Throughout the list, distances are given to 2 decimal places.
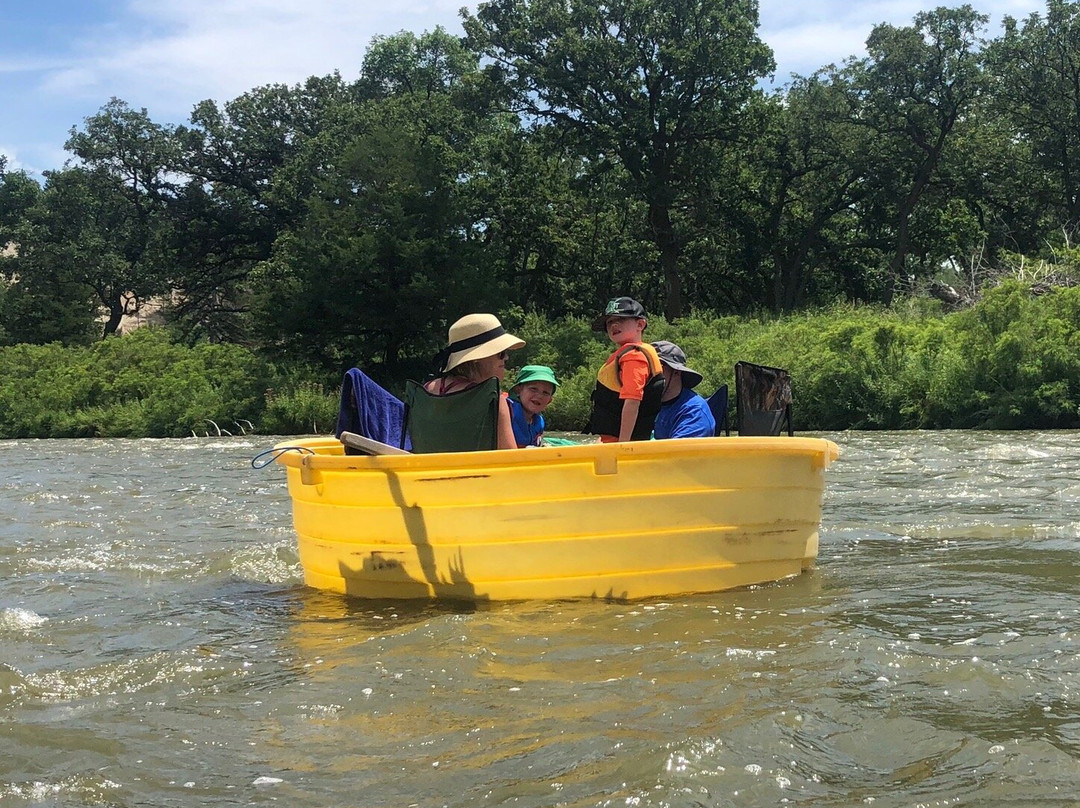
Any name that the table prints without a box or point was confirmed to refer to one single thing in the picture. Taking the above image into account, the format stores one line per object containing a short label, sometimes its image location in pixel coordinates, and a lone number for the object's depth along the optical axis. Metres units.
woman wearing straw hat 4.70
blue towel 5.10
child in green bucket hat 5.54
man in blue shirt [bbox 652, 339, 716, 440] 5.21
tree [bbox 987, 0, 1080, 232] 32.31
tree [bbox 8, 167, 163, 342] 41.50
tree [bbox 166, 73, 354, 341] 43.69
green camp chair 4.71
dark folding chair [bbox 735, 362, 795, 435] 5.17
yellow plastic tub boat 4.45
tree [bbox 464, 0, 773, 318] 30.64
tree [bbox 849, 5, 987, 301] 31.30
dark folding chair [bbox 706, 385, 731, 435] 5.79
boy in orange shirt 5.02
